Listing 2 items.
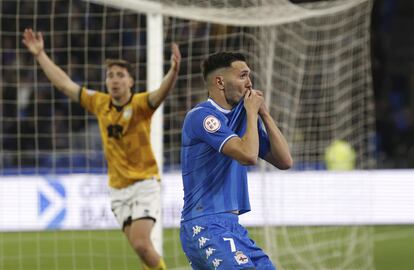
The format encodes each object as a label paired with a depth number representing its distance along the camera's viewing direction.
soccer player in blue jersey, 11.20
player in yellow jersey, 18.09
